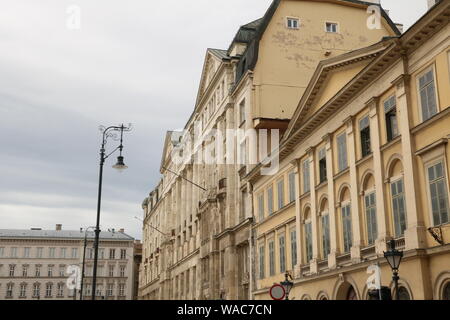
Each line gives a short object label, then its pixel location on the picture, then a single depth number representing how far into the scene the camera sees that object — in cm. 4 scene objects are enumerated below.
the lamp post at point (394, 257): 1767
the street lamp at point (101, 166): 2248
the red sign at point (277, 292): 2206
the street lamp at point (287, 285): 2564
